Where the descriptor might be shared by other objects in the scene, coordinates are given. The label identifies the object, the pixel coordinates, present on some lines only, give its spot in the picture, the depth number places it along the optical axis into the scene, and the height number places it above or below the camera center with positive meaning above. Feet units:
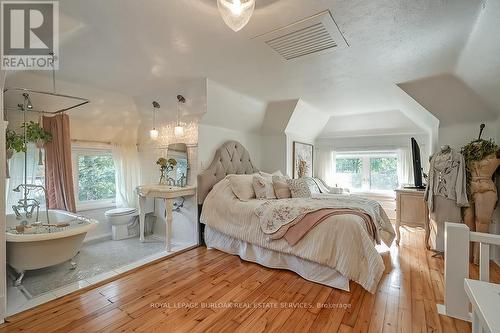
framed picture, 15.79 +0.59
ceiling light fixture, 4.28 +2.99
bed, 7.00 -2.61
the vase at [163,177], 12.12 -0.45
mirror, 11.65 +0.29
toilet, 11.97 -2.79
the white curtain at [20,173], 9.73 -0.13
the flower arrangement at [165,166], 11.83 +0.14
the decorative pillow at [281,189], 11.00 -1.04
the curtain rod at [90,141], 11.94 +1.55
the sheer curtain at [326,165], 18.06 +0.18
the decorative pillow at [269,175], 12.40 -0.40
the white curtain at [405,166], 15.17 +0.04
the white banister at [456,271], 5.76 -2.68
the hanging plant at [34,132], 9.00 +1.50
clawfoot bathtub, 6.96 -2.46
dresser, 10.81 -2.13
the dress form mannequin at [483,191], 8.63 -0.97
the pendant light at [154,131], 12.10 +2.02
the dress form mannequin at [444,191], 9.11 -1.02
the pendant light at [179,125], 11.11 +2.26
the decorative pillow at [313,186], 14.03 -1.15
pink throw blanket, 7.80 -1.99
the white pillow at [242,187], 10.52 -0.89
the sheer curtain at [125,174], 13.64 -0.31
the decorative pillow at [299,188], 10.96 -1.01
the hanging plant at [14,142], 8.60 +1.06
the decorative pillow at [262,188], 10.77 -0.97
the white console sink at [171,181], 10.80 -0.65
